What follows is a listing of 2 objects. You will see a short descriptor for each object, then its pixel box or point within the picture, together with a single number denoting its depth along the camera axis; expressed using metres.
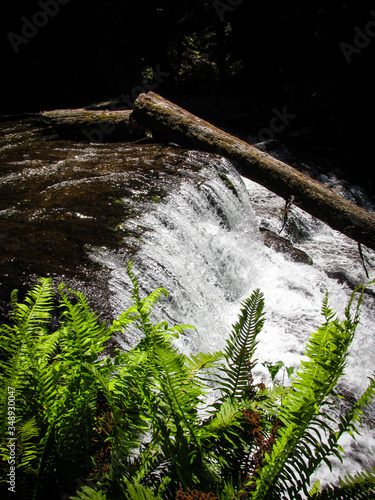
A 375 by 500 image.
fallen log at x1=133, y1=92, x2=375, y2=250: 4.69
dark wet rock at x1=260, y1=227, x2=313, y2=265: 5.52
